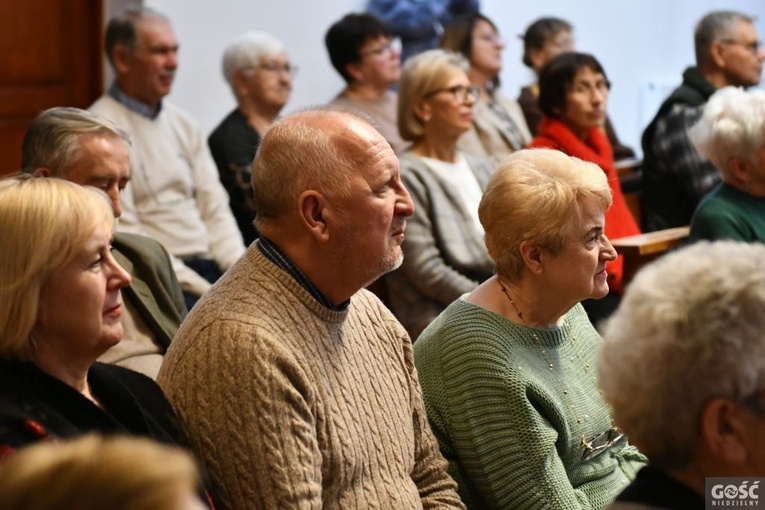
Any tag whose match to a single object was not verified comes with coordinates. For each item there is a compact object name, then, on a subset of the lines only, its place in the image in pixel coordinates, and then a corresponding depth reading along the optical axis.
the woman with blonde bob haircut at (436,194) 3.71
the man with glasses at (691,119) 4.65
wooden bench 3.50
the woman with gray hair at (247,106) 4.43
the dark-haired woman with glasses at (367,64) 5.07
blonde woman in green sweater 2.15
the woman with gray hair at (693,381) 1.45
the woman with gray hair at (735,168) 3.34
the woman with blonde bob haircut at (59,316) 1.63
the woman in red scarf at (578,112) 4.28
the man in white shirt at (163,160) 3.97
